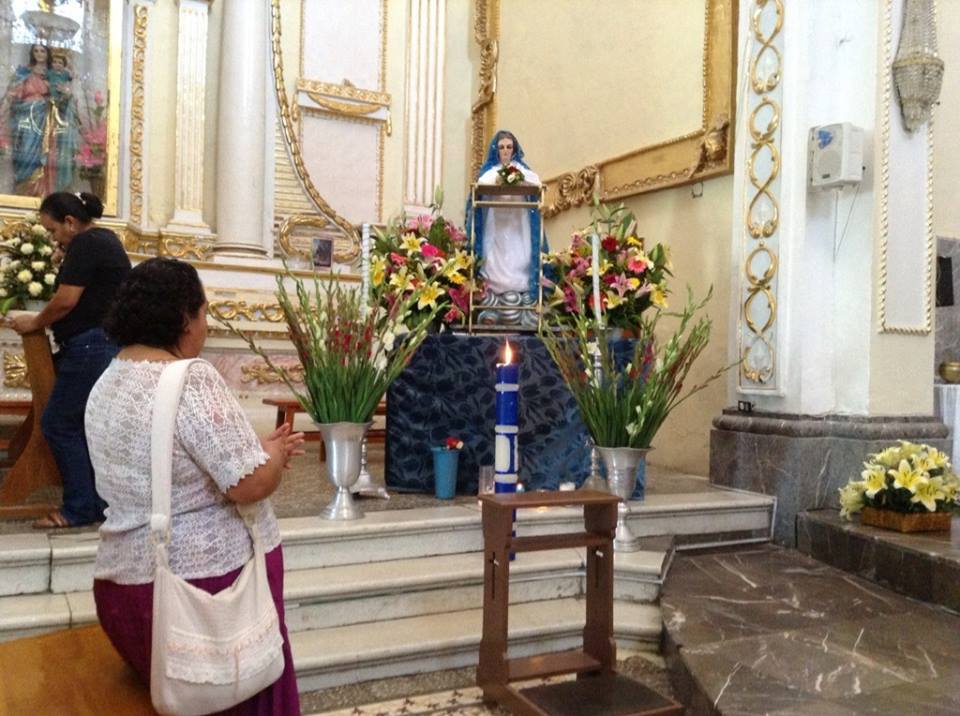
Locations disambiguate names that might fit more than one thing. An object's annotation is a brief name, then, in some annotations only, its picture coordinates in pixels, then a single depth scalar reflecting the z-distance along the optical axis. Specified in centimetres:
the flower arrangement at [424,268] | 423
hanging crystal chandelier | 422
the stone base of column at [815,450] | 428
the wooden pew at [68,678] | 190
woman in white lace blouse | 185
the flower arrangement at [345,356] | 353
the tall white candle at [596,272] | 368
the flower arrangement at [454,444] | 412
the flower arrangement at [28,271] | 447
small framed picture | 741
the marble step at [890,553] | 338
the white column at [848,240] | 433
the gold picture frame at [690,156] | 530
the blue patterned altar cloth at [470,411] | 425
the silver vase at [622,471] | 361
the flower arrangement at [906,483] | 382
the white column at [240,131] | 705
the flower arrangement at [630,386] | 356
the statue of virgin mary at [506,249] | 446
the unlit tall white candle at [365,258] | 416
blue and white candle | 317
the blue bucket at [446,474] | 412
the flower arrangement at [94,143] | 668
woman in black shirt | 333
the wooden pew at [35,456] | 365
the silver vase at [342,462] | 353
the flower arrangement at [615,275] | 434
